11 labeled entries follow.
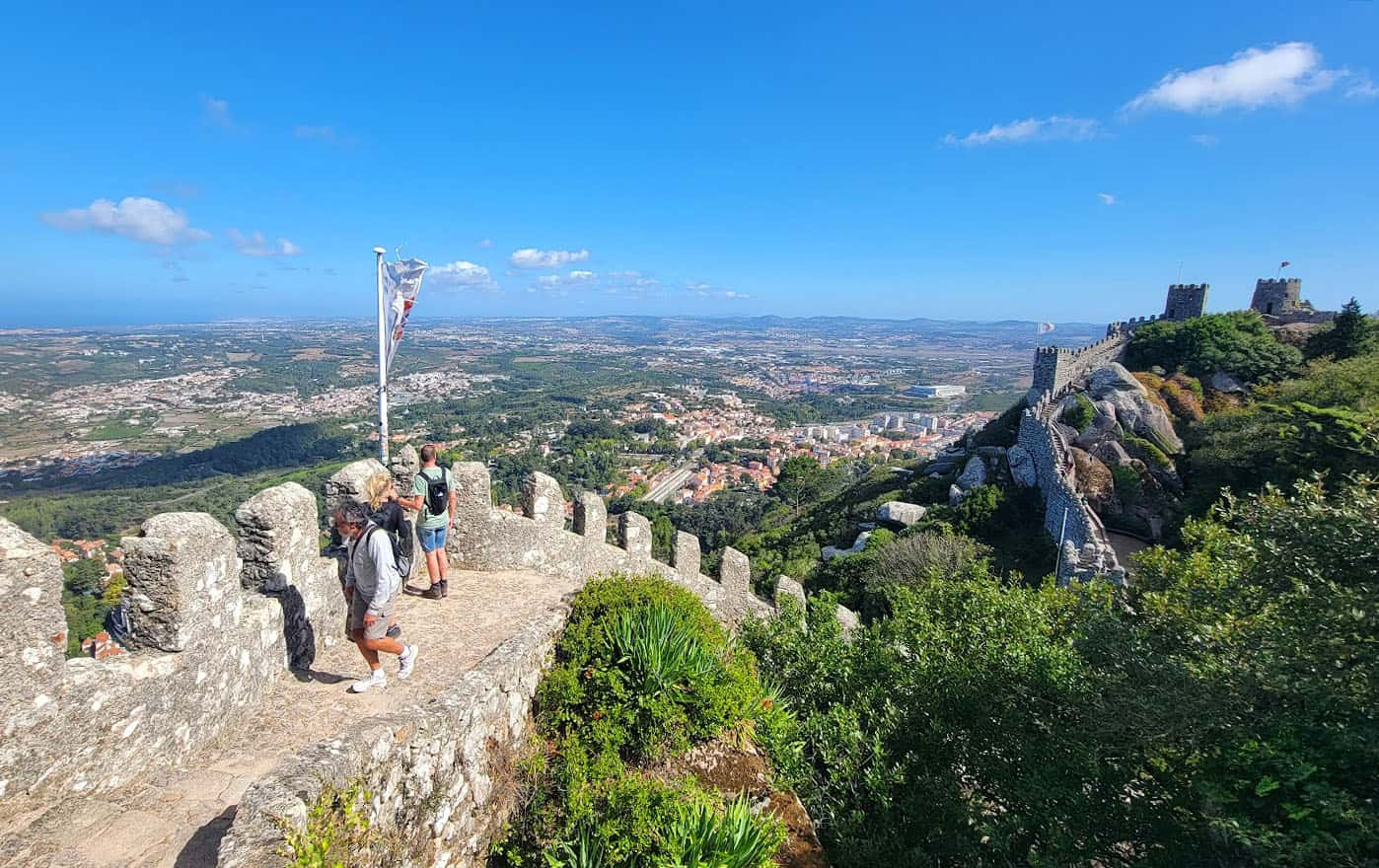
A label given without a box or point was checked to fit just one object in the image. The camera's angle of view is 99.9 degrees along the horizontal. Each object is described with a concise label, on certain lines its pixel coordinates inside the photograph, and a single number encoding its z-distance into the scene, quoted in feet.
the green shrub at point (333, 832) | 8.14
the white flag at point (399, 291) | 25.94
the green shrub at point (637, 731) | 12.25
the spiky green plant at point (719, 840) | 11.89
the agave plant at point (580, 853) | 11.55
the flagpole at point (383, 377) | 23.27
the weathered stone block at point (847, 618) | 39.39
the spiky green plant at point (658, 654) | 16.75
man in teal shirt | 20.89
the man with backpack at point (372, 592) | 15.43
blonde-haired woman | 16.76
